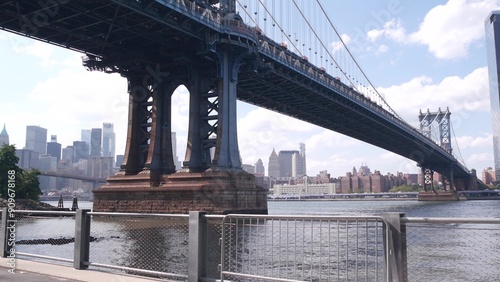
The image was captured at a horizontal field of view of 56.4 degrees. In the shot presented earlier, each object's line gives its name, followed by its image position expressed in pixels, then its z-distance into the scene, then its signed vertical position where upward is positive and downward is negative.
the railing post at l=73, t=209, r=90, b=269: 8.72 -0.92
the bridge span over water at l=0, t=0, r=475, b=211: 33.66 +11.48
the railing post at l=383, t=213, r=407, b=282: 5.71 -0.72
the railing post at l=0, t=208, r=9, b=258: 10.20 -1.04
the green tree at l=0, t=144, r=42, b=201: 54.78 +1.28
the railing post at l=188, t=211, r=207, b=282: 7.24 -0.88
